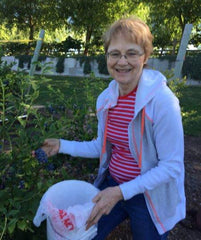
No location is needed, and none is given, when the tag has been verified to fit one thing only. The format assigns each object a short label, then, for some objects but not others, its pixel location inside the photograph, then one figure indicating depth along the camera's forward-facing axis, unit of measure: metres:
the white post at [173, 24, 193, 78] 3.97
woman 1.42
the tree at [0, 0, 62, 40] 21.53
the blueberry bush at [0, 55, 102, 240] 1.32
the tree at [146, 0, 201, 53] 17.17
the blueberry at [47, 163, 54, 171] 1.67
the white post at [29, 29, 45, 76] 4.02
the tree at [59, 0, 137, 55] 19.23
